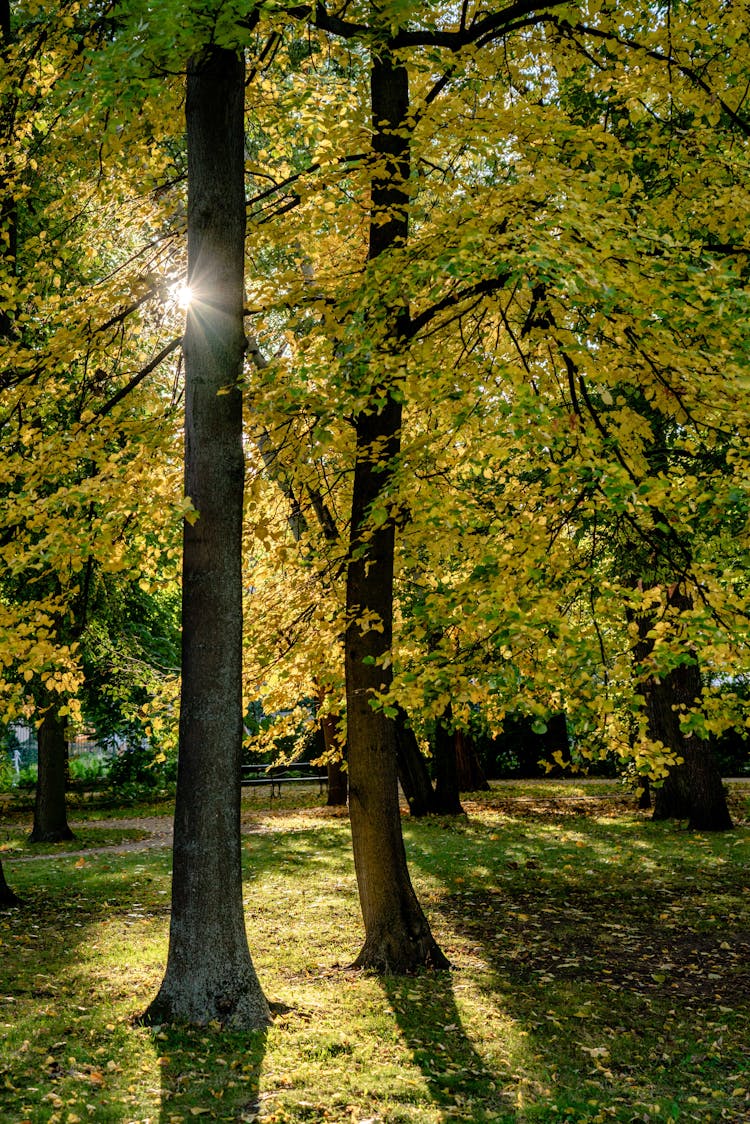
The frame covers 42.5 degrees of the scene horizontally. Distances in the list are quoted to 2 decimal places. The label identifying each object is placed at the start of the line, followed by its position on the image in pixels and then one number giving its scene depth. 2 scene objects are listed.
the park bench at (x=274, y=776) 23.72
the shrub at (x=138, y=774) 24.03
